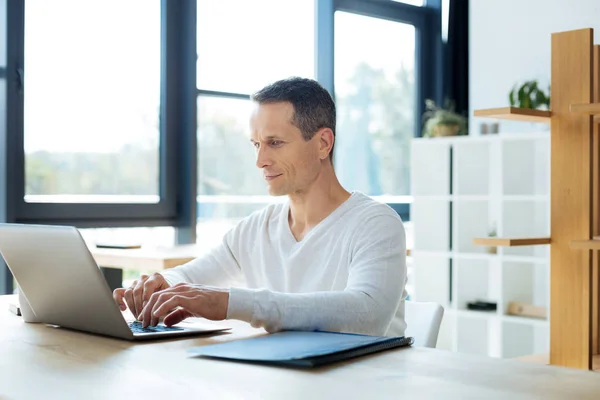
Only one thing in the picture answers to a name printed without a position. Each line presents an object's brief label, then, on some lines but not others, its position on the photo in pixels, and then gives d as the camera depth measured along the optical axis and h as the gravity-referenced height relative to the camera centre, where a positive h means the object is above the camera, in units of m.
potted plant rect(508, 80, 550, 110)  4.43 +0.47
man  1.53 -0.15
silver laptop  1.43 -0.19
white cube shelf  4.43 -0.28
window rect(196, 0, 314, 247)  4.40 +0.47
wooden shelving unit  2.65 -0.02
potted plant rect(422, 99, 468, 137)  4.82 +0.34
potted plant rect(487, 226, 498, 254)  4.53 -0.37
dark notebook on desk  1.18 -0.26
